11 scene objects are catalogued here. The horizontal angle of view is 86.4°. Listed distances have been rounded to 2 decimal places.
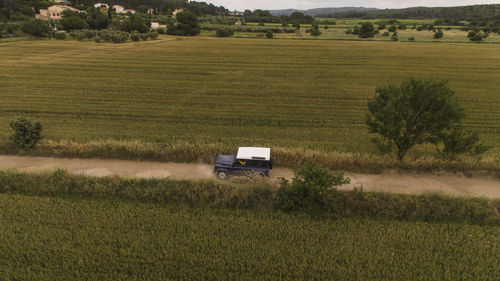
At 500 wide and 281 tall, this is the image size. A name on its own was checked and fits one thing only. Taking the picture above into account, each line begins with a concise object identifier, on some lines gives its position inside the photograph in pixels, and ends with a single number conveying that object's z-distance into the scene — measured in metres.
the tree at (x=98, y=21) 82.69
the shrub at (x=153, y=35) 68.81
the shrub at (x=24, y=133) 15.31
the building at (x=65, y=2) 160.00
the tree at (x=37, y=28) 62.16
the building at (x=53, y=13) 103.75
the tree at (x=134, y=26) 75.94
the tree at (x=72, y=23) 75.94
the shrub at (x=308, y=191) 10.77
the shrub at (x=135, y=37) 64.31
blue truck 13.22
